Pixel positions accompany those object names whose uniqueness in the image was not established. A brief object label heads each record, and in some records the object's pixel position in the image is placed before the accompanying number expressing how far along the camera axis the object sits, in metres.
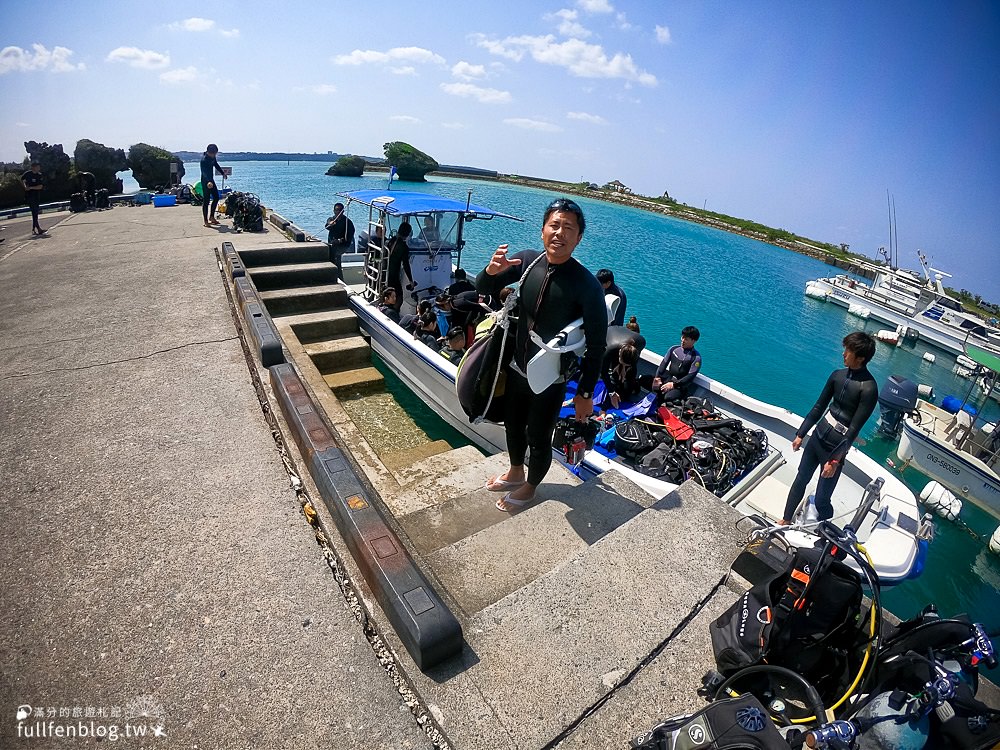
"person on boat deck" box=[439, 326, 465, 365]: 7.12
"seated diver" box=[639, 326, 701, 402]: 6.37
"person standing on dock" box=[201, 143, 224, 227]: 9.81
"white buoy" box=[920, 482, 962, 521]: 7.10
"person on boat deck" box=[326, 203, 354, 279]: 10.85
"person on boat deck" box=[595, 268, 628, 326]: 6.66
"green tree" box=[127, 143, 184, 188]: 23.88
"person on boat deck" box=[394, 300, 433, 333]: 7.87
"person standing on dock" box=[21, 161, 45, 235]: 9.45
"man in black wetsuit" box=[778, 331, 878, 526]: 3.91
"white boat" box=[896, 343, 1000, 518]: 8.20
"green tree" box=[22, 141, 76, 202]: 18.44
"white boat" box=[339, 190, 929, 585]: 4.52
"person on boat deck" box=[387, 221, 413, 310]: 8.12
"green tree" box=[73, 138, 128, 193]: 21.67
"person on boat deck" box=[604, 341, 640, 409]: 6.48
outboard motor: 9.48
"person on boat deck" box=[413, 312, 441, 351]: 7.66
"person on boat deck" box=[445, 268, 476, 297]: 7.82
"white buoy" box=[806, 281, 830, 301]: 28.99
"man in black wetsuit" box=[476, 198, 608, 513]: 2.60
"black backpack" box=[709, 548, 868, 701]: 1.76
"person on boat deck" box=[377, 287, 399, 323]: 8.38
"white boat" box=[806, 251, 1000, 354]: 21.48
